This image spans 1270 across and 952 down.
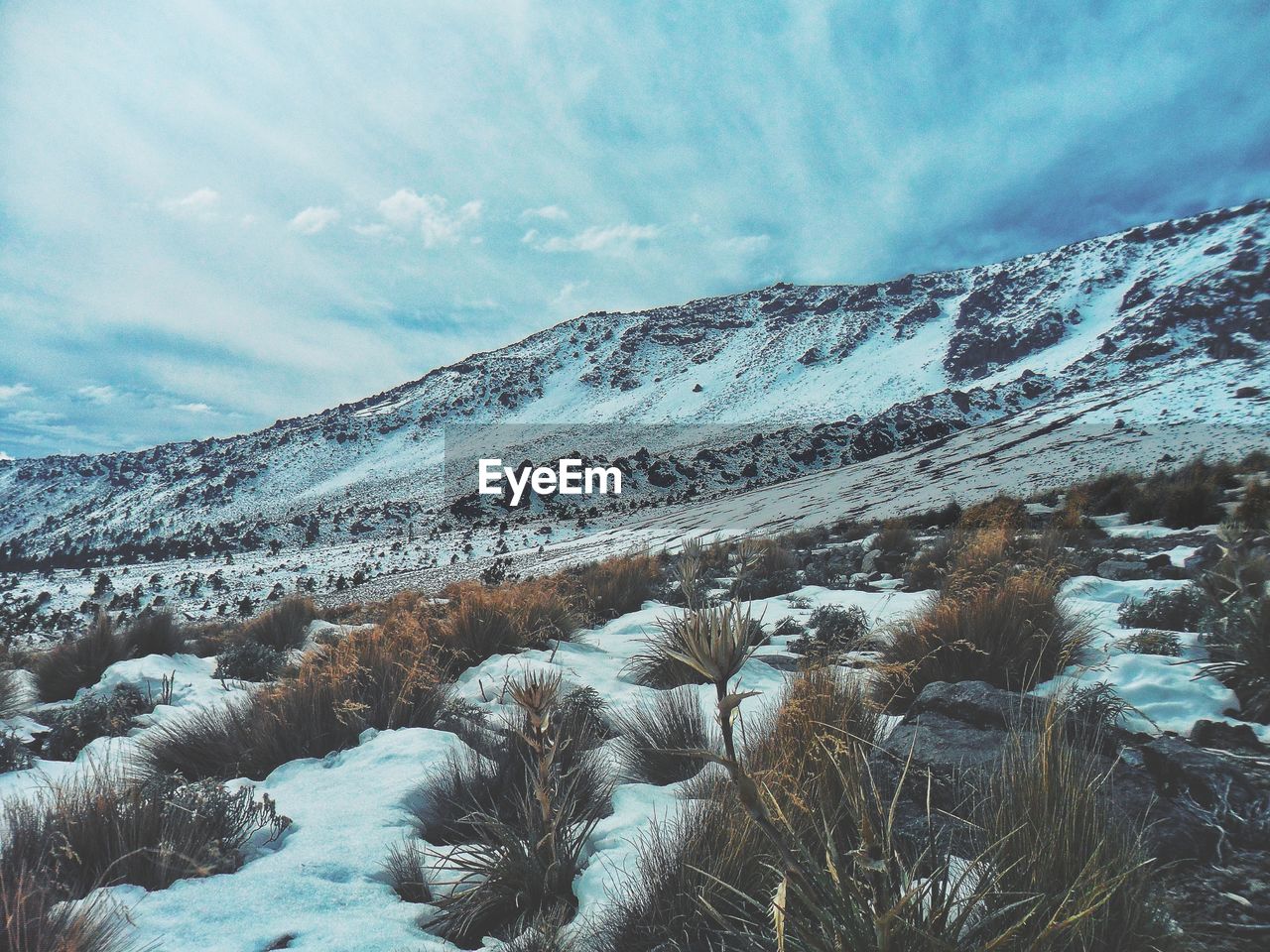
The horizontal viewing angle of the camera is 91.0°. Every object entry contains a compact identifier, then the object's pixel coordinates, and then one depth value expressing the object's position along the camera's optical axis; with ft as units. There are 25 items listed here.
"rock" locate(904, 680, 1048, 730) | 8.98
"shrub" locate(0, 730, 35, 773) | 11.18
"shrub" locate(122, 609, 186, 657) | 21.34
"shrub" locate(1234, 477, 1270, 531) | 24.79
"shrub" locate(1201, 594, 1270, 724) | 9.68
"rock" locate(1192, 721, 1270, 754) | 8.48
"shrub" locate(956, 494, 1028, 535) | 30.19
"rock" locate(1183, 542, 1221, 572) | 18.70
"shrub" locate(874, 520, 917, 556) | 30.14
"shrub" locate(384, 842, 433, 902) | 7.43
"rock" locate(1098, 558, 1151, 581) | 19.58
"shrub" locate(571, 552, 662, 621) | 27.25
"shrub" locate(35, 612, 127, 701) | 17.89
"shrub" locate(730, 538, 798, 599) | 26.48
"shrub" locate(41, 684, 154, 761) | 12.60
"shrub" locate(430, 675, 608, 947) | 6.50
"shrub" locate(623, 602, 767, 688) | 15.65
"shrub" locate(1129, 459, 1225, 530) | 28.78
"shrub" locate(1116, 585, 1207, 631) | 13.93
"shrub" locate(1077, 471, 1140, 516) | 34.91
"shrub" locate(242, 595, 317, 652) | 24.16
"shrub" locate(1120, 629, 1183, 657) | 12.28
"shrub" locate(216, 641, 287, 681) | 18.70
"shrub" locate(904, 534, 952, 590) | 22.63
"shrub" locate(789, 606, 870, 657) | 16.42
